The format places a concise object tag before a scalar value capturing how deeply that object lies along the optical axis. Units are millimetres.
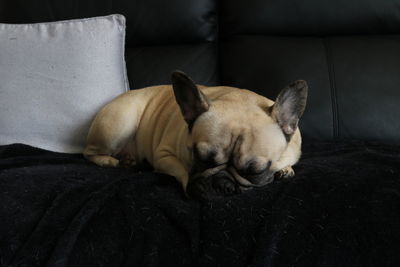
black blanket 782
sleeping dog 1025
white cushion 1419
